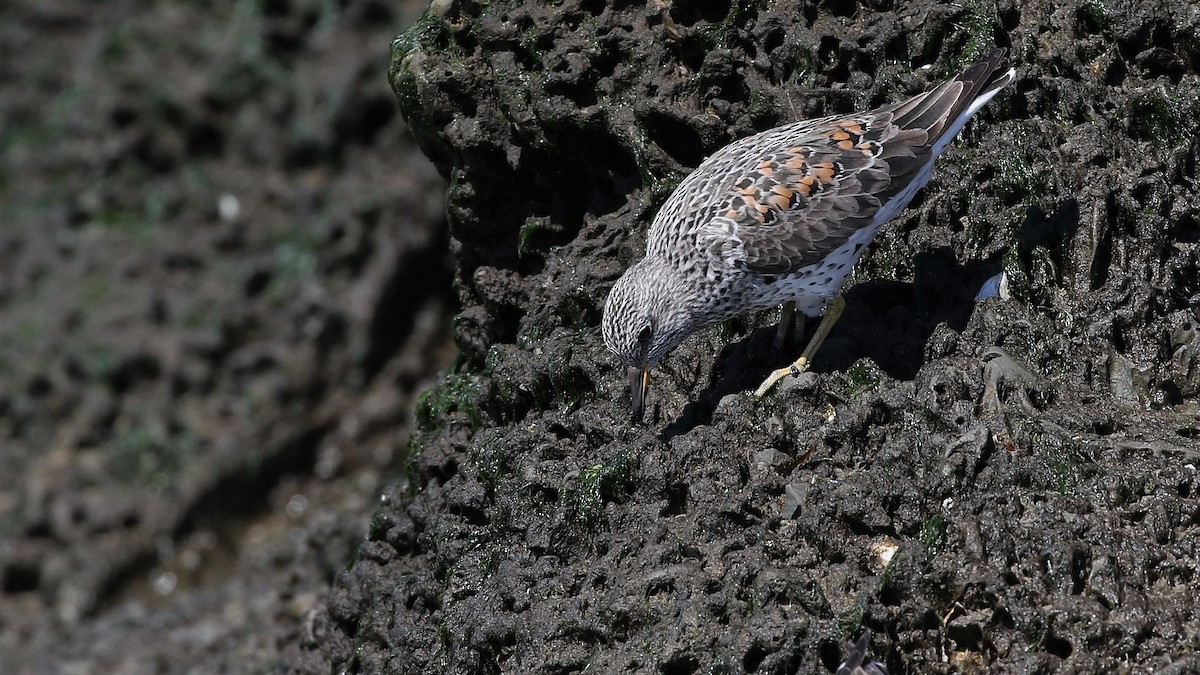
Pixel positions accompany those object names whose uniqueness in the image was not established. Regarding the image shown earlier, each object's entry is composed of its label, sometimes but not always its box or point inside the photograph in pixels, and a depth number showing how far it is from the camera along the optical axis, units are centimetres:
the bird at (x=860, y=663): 980
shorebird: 1224
